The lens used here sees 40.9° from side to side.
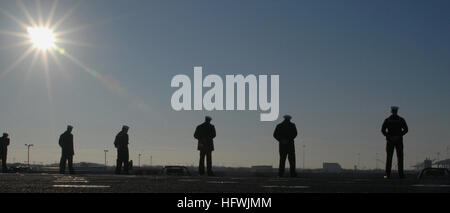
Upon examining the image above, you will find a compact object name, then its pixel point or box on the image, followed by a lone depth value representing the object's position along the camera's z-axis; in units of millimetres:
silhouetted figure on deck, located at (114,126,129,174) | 22833
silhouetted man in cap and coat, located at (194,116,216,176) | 19516
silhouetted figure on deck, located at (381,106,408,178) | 16516
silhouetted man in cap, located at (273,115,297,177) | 18047
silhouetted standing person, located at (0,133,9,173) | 24797
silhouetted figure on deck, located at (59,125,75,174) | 22875
